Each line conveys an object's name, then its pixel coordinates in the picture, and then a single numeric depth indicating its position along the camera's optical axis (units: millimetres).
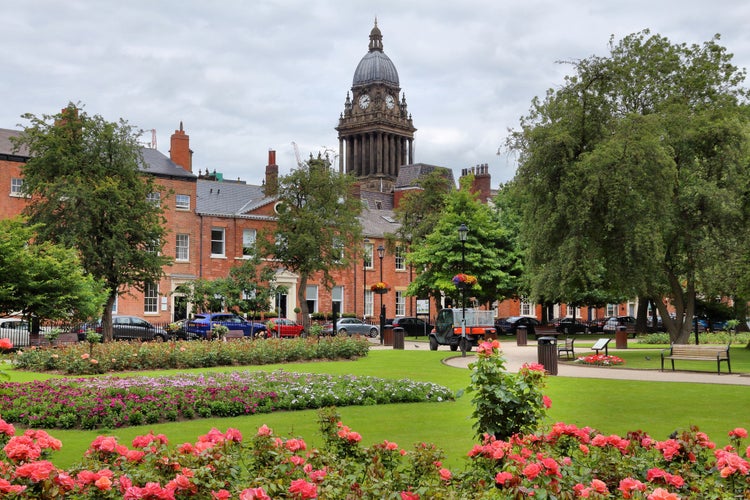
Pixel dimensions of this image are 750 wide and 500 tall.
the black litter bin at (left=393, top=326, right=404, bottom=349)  36250
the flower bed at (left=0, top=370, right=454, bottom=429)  13625
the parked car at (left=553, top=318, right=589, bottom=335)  55812
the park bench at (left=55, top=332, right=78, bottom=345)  35162
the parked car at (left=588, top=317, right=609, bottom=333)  59906
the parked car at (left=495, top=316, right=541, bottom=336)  56438
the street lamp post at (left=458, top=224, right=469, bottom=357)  30172
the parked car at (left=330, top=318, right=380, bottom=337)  50938
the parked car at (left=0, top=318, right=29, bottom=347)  34562
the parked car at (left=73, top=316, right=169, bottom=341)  38062
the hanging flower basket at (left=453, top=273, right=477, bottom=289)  32034
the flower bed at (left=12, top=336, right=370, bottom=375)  22891
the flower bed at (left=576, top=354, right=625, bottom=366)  25859
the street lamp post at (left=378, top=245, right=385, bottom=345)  43694
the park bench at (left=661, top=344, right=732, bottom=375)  22578
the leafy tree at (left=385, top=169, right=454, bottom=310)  63094
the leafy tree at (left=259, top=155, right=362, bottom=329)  48812
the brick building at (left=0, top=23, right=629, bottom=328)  52469
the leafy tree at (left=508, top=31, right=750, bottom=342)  27750
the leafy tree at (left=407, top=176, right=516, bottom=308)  52250
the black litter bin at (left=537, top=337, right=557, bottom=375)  21344
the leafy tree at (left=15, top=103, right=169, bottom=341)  35750
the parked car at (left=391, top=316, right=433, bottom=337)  53219
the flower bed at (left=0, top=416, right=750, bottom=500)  5895
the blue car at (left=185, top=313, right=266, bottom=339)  42938
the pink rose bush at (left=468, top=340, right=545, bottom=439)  9008
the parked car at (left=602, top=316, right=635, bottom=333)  61719
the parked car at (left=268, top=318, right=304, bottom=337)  44844
